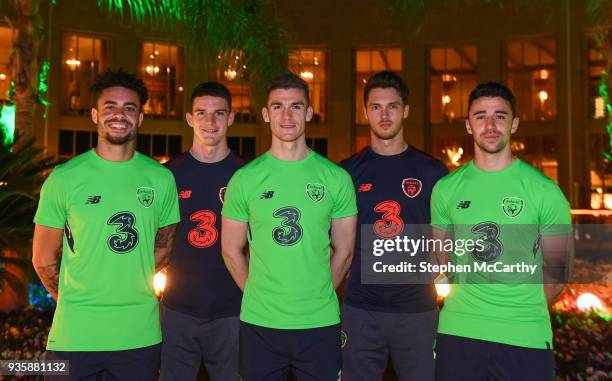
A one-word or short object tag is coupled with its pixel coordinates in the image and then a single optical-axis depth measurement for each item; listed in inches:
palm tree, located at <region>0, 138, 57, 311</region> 267.1
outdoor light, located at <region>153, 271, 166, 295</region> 295.0
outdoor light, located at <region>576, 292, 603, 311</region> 309.7
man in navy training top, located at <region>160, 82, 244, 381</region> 175.6
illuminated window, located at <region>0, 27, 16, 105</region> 1144.2
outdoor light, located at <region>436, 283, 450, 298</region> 277.3
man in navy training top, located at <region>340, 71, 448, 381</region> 171.8
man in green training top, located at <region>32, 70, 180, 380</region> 138.1
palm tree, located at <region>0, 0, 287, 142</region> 311.3
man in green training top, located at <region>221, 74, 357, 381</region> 147.1
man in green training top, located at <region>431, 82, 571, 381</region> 142.3
